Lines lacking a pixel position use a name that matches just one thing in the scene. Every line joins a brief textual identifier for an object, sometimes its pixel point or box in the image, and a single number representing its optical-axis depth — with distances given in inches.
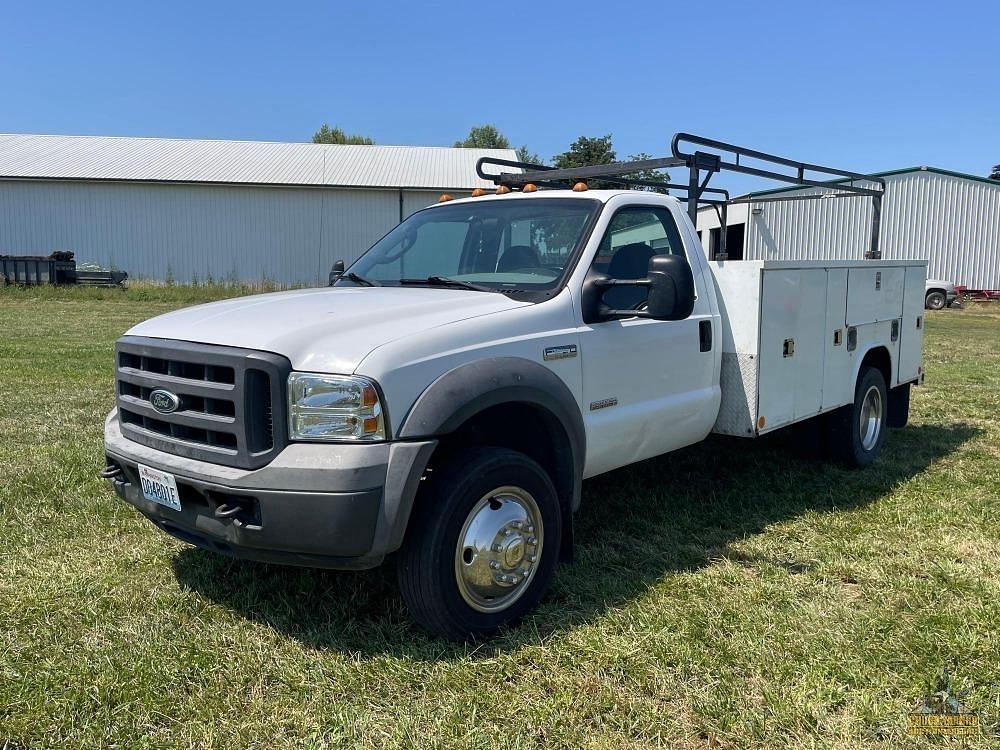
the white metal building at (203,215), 1240.2
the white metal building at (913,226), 1184.2
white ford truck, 125.3
